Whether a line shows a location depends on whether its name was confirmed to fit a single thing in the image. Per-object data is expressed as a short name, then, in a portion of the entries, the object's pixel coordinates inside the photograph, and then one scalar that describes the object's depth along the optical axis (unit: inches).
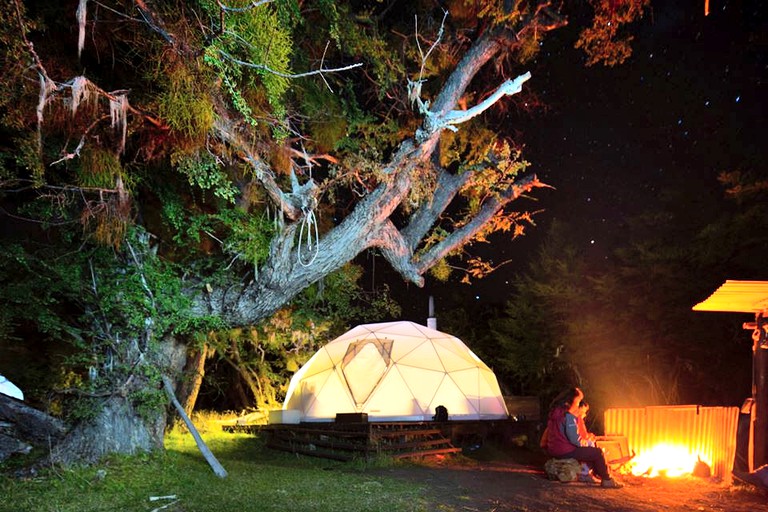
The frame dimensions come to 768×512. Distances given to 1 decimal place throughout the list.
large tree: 263.4
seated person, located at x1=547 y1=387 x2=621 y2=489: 307.6
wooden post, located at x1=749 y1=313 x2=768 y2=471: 301.4
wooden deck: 439.2
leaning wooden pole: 321.1
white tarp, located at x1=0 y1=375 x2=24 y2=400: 309.4
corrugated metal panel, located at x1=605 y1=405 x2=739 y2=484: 324.8
